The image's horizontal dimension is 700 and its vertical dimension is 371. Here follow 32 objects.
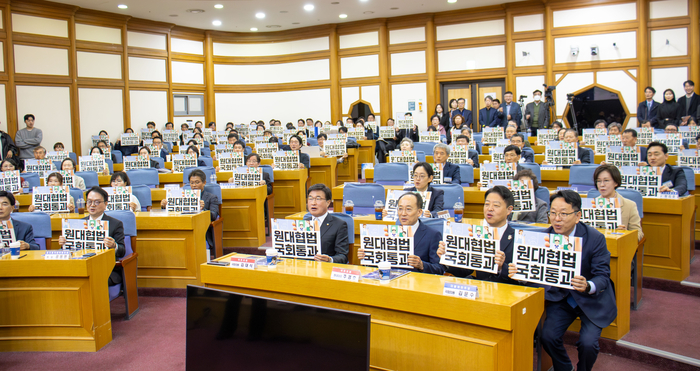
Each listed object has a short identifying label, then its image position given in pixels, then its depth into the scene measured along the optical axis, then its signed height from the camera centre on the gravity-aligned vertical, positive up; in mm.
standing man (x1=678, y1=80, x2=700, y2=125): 10289 +1159
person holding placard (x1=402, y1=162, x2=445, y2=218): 4637 -177
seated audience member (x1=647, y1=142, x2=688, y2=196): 5043 -96
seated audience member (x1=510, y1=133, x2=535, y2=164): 7770 +202
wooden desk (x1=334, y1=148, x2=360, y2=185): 10156 +10
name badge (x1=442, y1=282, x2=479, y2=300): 2391 -593
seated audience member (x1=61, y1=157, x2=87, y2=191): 6930 +8
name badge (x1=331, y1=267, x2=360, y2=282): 2787 -583
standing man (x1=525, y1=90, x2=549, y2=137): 11688 +1131
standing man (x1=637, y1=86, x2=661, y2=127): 10688 +1093
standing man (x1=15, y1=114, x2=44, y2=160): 11047 +890
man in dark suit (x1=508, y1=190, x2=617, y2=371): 2855 -777
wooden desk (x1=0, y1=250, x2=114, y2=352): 3805 -958
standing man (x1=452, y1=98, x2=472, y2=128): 12170 +1278
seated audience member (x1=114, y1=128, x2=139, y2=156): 12000 +620
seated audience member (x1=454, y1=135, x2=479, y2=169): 7674 +200
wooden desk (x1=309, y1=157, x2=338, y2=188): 8828 -1
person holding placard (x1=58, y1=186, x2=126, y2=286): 4383 -399
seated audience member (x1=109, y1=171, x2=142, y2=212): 5652 -63
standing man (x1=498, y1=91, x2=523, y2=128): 11727 +1245
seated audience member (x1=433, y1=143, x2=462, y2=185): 6078 +3
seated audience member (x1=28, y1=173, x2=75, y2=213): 6004 -19
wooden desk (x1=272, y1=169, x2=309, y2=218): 7516 -306
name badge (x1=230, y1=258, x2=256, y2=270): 3162 -565
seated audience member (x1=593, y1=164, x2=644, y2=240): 3818 -246
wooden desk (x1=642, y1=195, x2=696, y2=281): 4535 -695
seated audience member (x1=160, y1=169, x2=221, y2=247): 5578 -272
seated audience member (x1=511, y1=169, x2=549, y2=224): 4344 -406
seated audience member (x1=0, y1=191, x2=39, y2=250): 4352 -411
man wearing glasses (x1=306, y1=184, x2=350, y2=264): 3779 -432
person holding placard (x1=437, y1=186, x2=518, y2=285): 3049 -377
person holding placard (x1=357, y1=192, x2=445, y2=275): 3307 -443
